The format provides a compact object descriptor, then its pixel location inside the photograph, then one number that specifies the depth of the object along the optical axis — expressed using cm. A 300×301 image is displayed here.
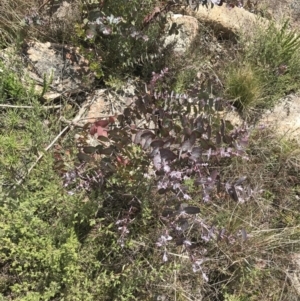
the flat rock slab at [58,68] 227
